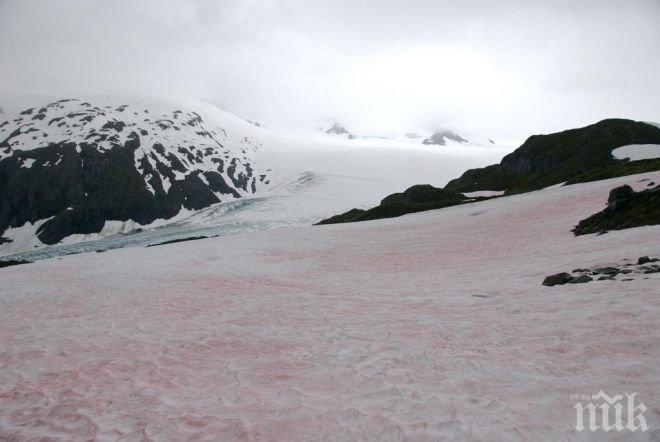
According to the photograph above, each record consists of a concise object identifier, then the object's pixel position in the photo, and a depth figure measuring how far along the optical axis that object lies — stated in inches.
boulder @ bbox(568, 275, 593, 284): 463.3
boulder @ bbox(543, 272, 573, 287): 478.9
